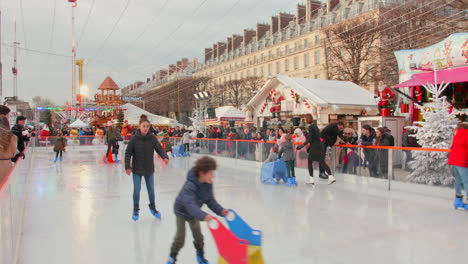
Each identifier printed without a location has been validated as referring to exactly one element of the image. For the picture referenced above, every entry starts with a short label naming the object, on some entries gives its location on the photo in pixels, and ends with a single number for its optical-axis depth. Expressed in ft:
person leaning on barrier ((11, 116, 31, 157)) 26.30
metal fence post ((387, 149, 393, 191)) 28.55
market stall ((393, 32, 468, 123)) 38.01
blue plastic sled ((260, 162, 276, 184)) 31.83
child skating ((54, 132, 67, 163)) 53.47
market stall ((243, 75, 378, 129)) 55.21
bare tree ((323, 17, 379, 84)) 86.94
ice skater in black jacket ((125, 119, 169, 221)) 18.97
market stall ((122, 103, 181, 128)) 111.85
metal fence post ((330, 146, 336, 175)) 32.83
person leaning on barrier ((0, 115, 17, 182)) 18.79
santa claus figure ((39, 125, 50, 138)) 83.41
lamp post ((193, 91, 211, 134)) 61.82
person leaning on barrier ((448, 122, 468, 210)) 20.16
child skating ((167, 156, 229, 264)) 11.05
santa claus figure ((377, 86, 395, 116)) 46.86
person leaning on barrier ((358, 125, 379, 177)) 29.63
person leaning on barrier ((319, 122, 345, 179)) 31.14
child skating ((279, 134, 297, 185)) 30.96
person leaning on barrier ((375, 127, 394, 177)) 28.97
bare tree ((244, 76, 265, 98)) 153.28
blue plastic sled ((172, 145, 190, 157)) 61.21
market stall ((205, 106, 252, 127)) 74.84
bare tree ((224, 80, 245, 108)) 157.99
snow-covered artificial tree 25.30
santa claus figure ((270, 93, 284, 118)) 63.58
